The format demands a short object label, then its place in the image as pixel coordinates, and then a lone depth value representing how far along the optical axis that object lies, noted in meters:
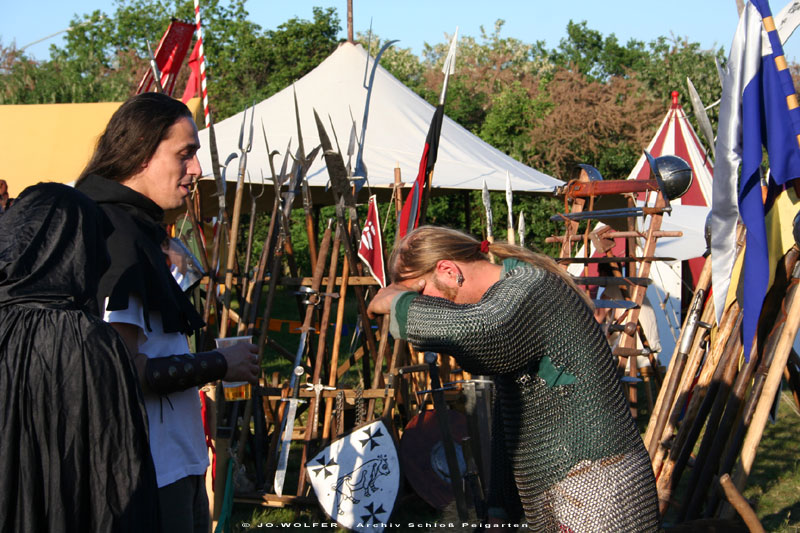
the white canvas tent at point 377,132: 6.55
